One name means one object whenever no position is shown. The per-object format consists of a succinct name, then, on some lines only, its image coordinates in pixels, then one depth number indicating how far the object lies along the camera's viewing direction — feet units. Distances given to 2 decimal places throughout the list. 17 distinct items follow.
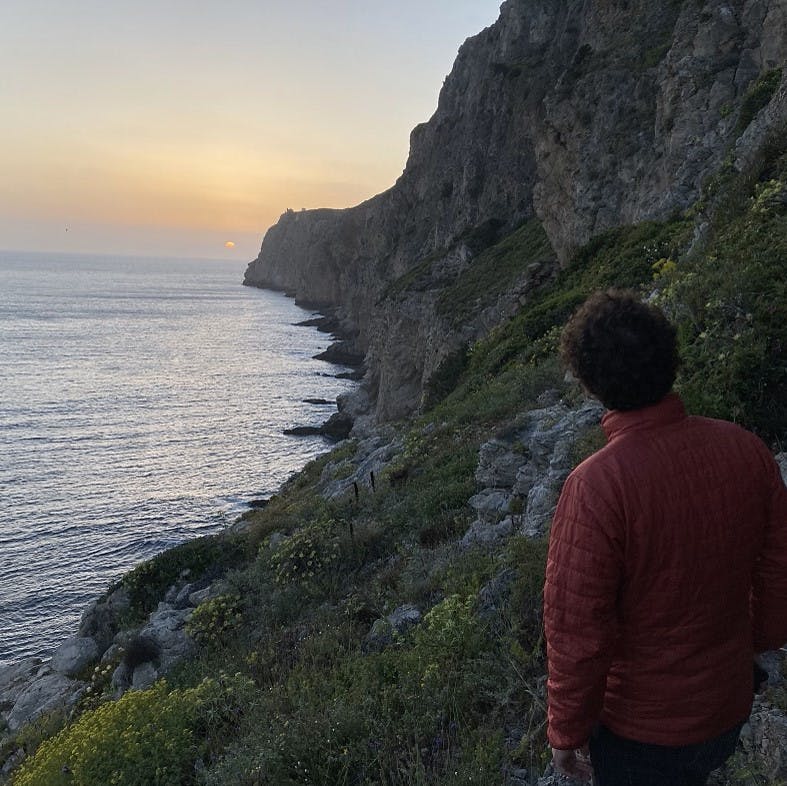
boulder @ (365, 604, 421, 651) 21.07
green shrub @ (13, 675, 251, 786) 17.20
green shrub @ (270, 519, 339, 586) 31.07
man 7.64
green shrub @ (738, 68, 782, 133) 49.39
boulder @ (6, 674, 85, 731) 34.83
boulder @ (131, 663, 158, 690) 28.78
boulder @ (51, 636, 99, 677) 39.58
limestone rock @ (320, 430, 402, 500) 47.45
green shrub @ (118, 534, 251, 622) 41.73
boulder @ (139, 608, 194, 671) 30.17
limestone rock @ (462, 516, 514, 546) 24.35
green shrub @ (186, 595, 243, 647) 29.35
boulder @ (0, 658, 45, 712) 44.22
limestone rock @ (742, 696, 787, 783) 10.84
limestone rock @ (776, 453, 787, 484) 16.63
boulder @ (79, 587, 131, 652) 41.68
